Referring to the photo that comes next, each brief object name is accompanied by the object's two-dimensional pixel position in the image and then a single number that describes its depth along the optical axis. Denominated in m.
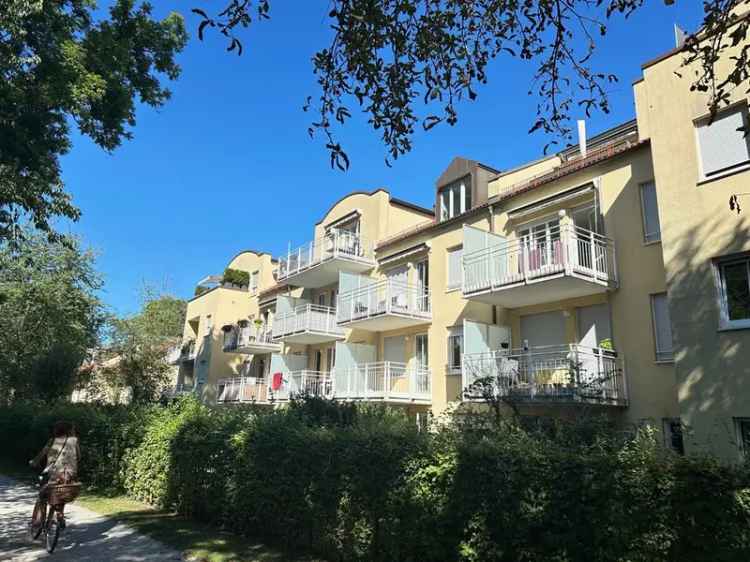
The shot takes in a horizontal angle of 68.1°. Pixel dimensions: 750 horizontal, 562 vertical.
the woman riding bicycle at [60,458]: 9.30
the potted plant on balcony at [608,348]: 13.50
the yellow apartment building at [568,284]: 10.96
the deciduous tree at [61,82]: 11.12
